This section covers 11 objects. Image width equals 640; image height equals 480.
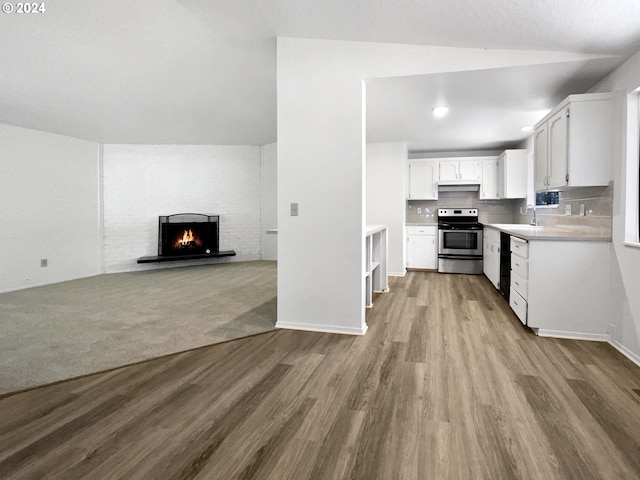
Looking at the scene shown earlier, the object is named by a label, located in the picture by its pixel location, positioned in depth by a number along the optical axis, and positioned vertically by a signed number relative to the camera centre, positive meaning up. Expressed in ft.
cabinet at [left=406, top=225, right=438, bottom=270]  23.34 -1.50
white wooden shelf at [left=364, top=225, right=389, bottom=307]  16.56 -1.67
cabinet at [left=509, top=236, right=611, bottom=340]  10.59 -1.82
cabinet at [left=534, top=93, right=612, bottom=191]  10.68 +2.32
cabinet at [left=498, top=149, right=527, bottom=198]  20.81 +2.65
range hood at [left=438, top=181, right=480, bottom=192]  23.55 +2.26
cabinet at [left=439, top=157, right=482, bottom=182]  23.40 +3.21
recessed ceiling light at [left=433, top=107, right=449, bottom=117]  14.82 +4.37
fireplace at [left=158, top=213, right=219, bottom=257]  24.79 -0.80
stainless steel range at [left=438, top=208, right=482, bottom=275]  21.94 -1.43
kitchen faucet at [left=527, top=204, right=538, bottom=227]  18.86 +0.11
